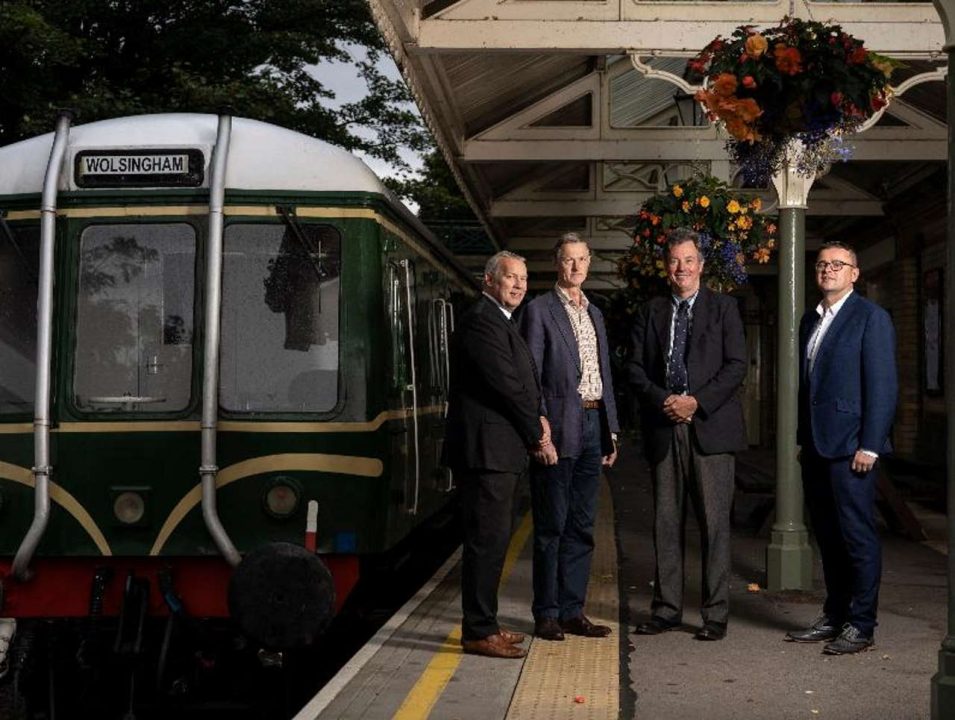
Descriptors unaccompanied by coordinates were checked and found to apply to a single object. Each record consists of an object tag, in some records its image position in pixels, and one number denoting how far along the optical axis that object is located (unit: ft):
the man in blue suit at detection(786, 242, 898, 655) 24.71
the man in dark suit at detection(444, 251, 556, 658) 24.08
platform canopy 35.17
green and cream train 25.12
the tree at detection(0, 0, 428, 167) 77.71
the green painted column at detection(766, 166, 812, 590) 31.60
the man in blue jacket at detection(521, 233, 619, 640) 25.71
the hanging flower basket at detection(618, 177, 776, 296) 38.17
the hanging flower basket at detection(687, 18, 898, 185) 28.17
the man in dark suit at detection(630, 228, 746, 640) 26.04
